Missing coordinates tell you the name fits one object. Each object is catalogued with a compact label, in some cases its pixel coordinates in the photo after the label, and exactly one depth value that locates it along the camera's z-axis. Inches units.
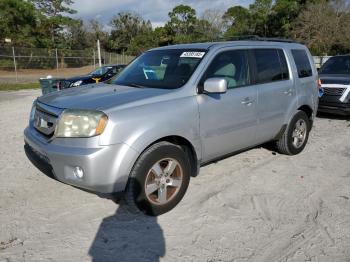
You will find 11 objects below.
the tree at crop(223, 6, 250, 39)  2375.7
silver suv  137.9
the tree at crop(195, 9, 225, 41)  2635.3
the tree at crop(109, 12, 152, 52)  2677.2
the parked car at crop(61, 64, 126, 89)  506.9
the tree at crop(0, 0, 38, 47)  1679.4
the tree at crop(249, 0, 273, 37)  2174.0
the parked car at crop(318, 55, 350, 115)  343.6
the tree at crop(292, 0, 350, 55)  1444.4
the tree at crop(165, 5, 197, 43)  2657.5
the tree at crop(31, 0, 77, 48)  1876.2
